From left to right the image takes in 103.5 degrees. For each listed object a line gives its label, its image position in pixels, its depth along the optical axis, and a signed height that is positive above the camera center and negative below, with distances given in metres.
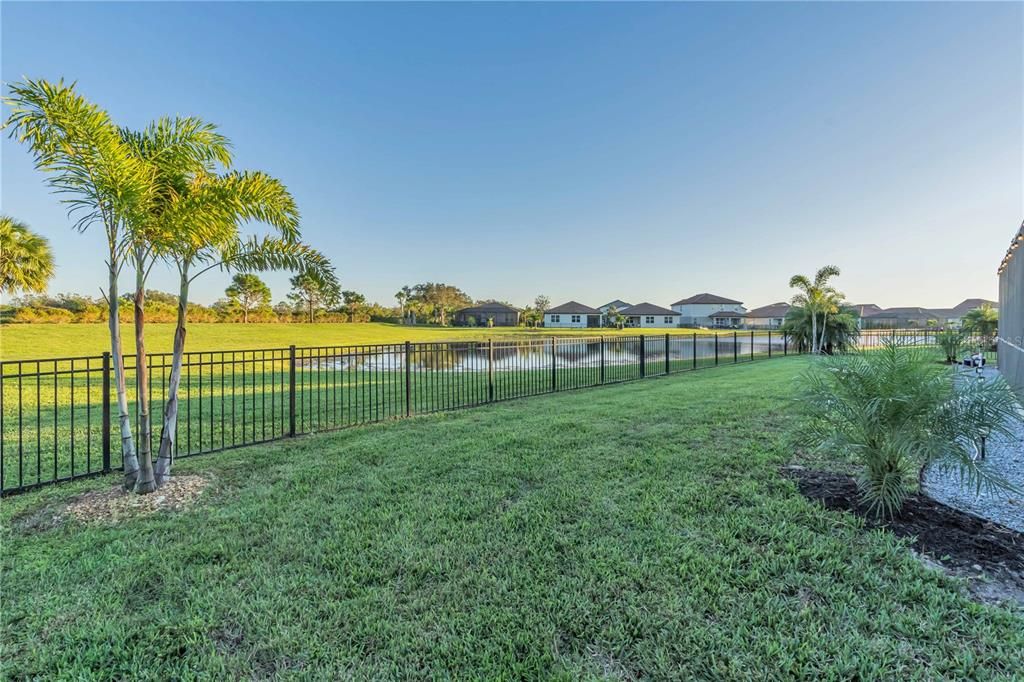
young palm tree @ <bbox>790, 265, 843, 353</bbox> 20.97 +2.22
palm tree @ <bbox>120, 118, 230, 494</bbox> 3.38 +1.26
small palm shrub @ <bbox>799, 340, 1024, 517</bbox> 2.58 -0.54
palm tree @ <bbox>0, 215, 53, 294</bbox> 12.60 +2.67
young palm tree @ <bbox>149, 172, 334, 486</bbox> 3.43 +0.98
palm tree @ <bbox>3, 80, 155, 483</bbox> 2.83 +1.33
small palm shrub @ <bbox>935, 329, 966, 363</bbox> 8.12 -0.04
